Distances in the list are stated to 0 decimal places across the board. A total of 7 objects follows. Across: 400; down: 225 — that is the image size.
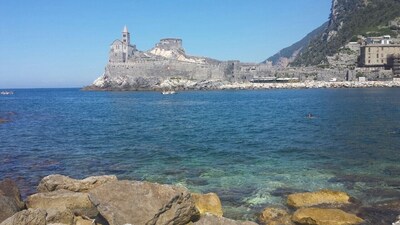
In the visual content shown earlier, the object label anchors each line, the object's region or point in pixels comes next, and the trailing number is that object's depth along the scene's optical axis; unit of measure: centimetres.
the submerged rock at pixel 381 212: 922
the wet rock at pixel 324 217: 888
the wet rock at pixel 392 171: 1373
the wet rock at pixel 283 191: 1153
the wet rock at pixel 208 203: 943
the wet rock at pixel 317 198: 1038
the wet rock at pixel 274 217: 920
